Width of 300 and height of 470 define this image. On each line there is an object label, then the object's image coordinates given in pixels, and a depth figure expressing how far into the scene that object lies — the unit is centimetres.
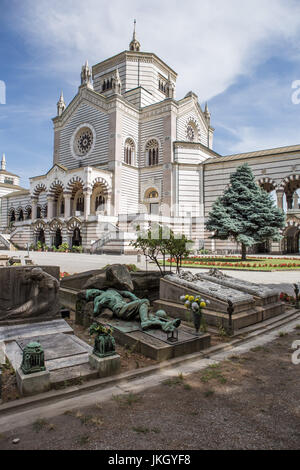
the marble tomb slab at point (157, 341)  482
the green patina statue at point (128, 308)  558
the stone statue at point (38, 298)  630
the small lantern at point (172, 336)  510
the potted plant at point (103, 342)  423
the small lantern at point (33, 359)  375
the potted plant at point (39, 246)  3994
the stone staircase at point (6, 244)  4238
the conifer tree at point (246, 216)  2591
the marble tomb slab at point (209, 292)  688
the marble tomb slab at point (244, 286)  805
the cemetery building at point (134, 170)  3462
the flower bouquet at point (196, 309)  562
